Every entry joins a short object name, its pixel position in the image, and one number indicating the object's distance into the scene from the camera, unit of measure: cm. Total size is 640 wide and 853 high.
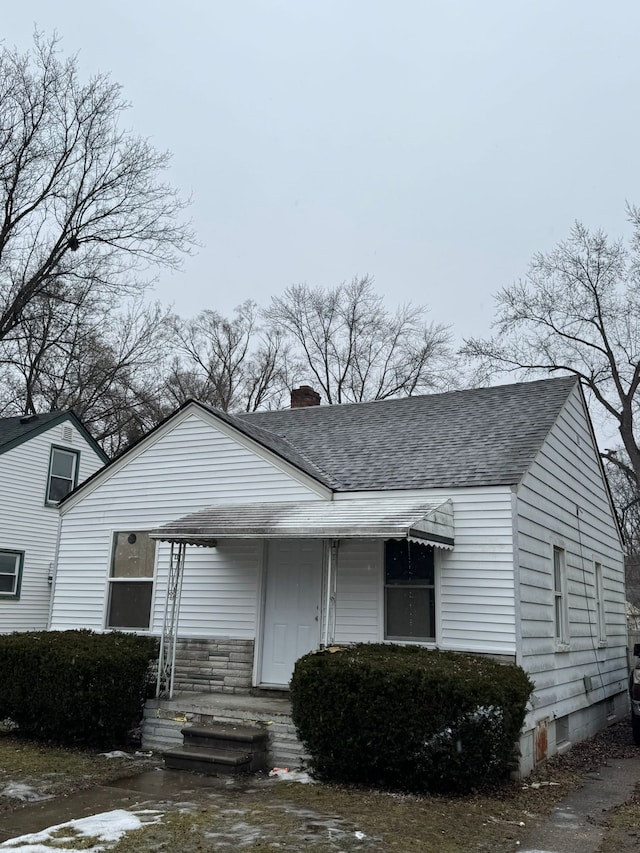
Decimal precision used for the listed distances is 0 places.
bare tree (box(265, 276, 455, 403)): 3203
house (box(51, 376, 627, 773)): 880
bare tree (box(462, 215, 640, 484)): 2421
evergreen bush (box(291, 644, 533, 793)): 678
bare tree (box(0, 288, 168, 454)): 2734
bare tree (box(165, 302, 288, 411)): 3391
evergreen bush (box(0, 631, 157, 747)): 862
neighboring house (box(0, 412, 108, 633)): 1892
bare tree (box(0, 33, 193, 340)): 1966
